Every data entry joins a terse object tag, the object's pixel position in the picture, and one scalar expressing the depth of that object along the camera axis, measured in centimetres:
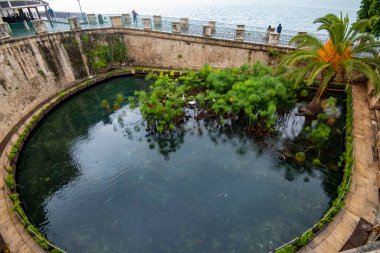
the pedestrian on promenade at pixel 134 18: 2463
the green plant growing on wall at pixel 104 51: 2348
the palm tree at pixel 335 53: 1373
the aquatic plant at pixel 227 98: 1573
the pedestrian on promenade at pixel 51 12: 2684
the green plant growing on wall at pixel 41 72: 1938
